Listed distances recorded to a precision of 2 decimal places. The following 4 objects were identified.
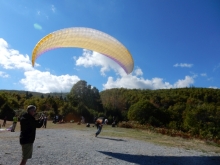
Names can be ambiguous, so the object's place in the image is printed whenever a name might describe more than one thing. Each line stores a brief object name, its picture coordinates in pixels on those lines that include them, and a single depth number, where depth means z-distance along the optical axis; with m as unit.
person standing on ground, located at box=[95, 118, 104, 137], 10.72
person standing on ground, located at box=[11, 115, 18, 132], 13.23
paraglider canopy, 7.84
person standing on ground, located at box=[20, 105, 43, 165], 4.27
